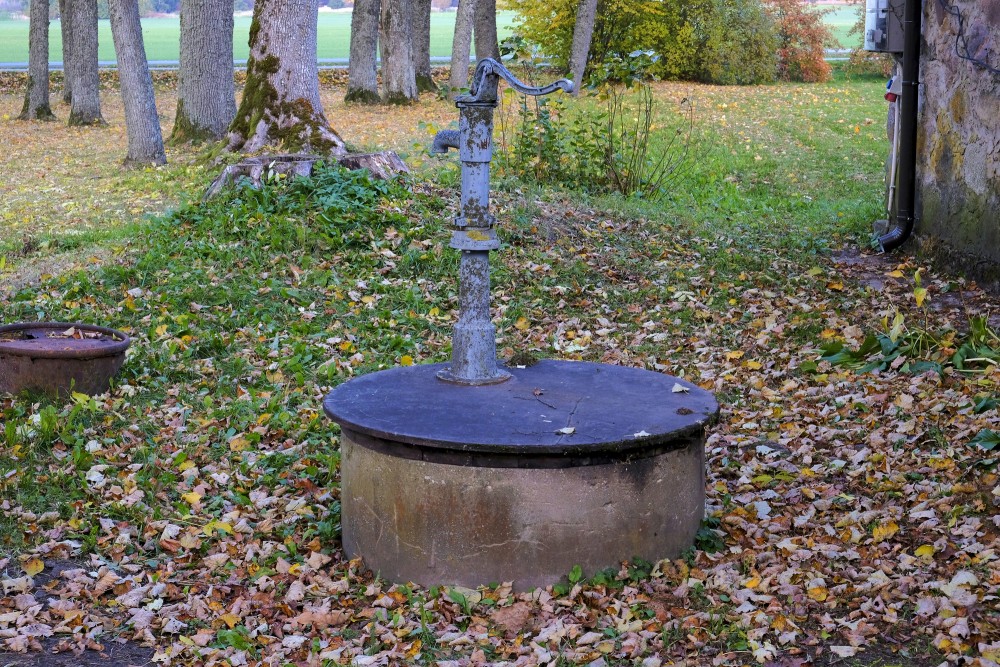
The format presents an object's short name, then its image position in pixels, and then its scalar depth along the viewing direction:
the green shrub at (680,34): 26.12
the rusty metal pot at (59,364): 6.29
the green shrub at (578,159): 11.71
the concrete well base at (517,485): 4.28
